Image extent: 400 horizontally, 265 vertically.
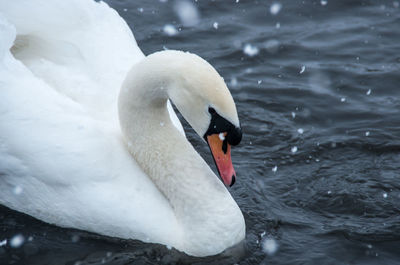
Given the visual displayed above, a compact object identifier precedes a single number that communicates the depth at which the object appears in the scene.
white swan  10.45
